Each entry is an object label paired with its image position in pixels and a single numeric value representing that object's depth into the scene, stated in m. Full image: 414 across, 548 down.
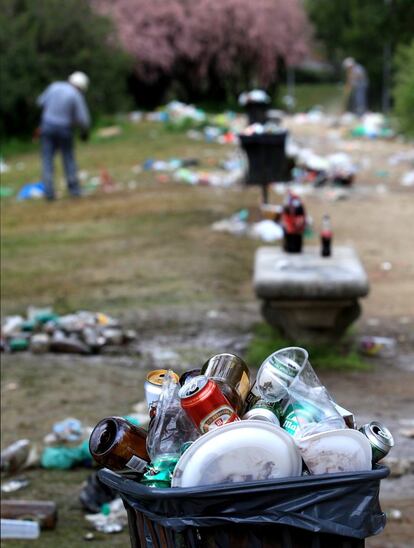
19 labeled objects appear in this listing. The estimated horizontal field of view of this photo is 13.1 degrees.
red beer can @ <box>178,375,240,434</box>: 4.10
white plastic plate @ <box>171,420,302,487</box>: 3.91
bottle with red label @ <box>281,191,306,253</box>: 13.61
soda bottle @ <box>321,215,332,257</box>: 13.36
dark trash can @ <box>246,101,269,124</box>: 29.39
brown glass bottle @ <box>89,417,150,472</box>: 4.27
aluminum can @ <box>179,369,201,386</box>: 4.56
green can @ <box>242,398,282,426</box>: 4.23
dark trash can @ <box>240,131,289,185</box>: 20.65
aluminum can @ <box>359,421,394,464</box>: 4.21
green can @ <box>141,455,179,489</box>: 4.11
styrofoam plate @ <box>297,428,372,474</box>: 3.99
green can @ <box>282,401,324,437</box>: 4.17
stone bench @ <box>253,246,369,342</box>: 12.30
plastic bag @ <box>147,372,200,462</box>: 4.21
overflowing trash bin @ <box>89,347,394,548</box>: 3.86
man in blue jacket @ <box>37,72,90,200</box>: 25.82
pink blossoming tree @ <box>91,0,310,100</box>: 54.53
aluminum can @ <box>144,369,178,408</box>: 4.51
